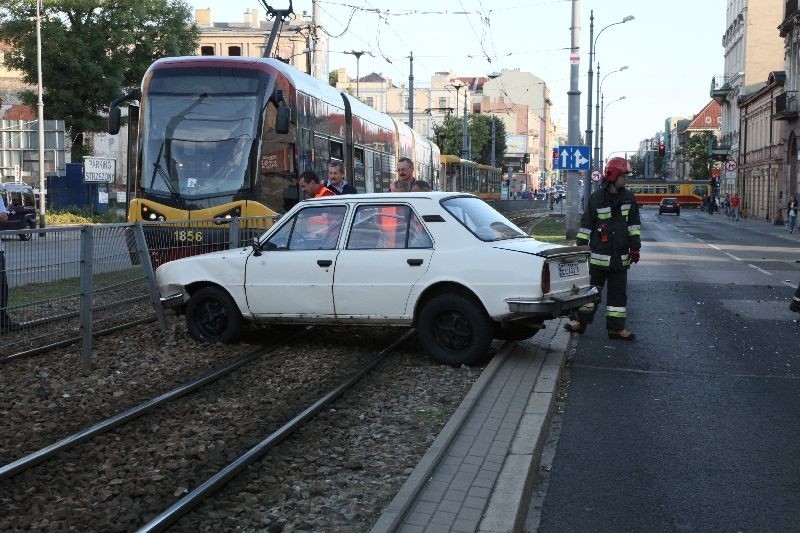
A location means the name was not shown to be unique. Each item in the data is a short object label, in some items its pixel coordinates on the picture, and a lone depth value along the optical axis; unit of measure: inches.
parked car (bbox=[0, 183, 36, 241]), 1430.9
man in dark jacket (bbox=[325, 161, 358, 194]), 501.0
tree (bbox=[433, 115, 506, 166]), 4190.5
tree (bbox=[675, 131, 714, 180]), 4175.7
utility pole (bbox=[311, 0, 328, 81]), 1090.7
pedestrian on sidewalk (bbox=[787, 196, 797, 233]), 1891.5
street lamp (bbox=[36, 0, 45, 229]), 1565.0
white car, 363.6
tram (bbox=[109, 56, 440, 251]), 607.2
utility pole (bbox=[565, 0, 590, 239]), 1098.7
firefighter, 441.1
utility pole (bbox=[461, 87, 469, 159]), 2202.4
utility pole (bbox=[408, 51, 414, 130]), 1795.0
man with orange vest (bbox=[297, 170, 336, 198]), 480.1
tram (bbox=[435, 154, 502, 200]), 1689.2
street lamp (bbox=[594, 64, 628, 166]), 2760.8
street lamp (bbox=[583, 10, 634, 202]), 1596.9
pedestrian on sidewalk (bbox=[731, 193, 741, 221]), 2657.5
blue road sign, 1095.6
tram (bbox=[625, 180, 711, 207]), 4404.5
